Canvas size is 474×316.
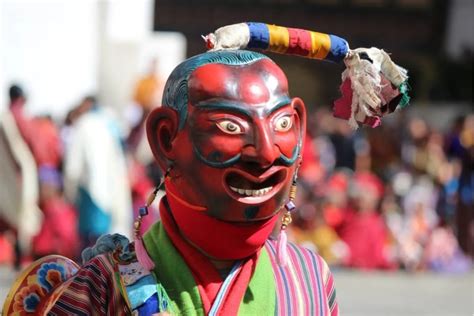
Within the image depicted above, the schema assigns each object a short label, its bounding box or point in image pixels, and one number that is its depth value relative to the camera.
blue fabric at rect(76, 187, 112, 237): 19.02
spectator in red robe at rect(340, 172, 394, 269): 23.33
